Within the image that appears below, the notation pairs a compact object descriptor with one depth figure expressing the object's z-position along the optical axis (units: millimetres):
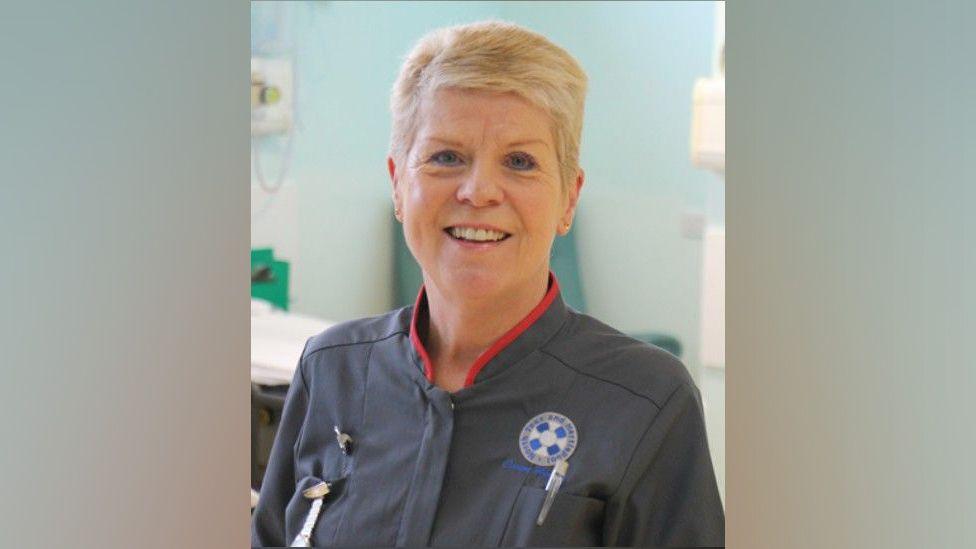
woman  1754
